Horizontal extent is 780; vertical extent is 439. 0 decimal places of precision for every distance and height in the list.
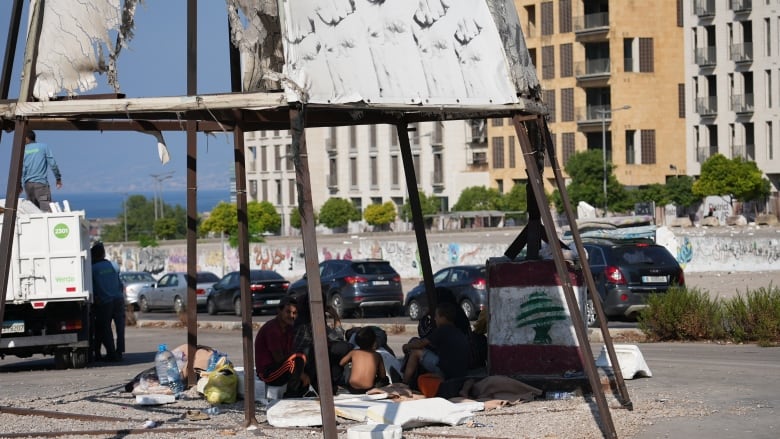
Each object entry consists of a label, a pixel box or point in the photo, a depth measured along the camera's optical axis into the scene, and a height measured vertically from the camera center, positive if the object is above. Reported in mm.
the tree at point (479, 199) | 94250 +2216
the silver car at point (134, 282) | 48438 -2006
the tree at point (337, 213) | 106000 +1457
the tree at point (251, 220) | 84062 +937
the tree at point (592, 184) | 83562 +2817
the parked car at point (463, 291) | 32750 -1767
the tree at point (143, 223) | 111375 +1245
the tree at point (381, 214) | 101500 +1244
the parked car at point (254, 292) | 39062 -2004
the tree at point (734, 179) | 76875 +2748
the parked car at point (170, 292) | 44969 -2248
